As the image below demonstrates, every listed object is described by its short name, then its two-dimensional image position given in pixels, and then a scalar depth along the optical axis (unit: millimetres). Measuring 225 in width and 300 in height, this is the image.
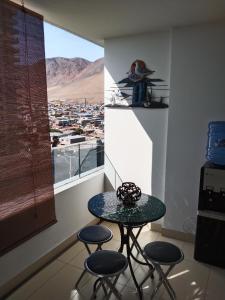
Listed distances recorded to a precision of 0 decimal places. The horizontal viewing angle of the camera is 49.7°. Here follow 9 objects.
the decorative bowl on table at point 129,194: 2434
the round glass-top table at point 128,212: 2127
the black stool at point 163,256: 1975
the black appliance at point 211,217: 2600
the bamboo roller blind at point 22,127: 2076
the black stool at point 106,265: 1801
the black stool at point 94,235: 2250
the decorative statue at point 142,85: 3227
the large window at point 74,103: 2801
